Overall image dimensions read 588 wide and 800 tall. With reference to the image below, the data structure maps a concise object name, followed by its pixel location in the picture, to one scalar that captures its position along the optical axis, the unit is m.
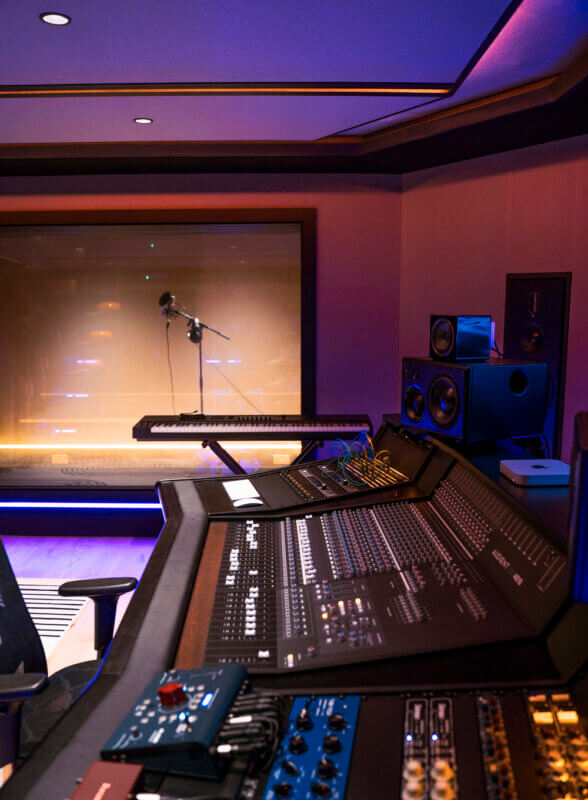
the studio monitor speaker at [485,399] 1.97
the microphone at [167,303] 4.35
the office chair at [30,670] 1.32
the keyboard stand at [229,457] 3.90
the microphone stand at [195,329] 4.43
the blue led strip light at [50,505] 4.14
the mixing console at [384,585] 1.15
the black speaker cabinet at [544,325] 3.36
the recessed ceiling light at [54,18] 2.06
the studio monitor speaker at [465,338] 2.12
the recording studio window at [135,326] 5.71
